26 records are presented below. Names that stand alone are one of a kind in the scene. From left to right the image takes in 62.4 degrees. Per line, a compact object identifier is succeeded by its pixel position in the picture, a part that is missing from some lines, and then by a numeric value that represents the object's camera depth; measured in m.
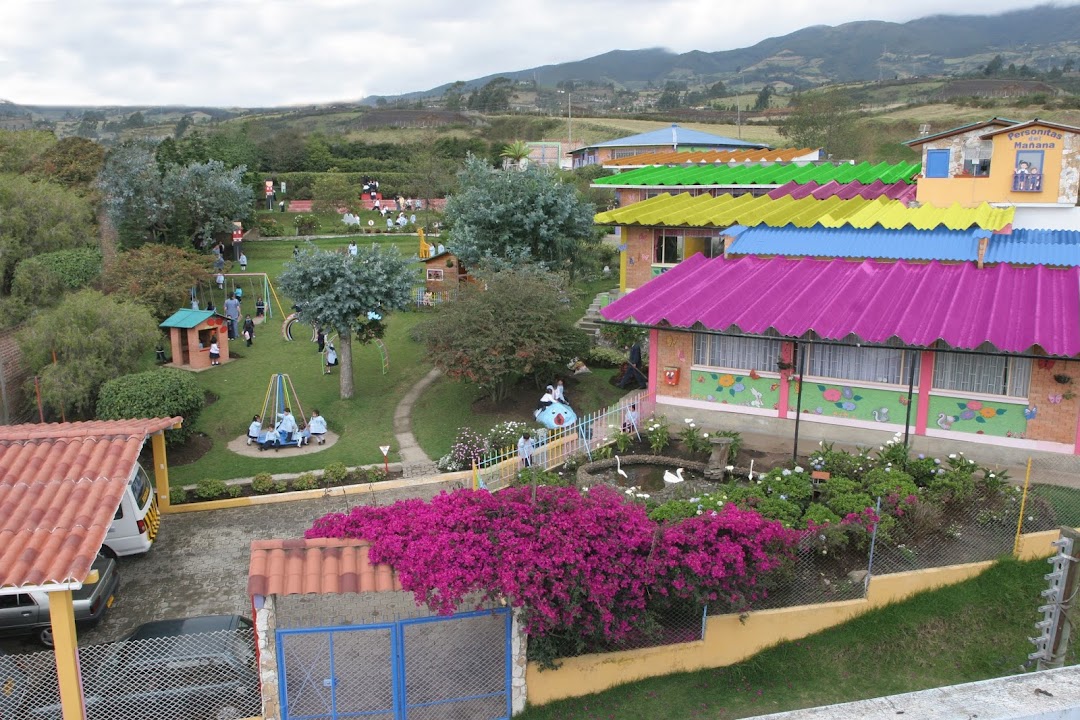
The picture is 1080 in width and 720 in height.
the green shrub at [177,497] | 18.52
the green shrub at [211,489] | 18.69
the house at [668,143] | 51.41
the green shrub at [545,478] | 16.02
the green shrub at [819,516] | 12.79
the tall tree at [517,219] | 30.83
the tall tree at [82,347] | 21.89
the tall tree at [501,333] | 21.80
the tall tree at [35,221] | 30.88
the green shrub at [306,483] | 19.22
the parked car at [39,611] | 12.44
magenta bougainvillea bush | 9.97
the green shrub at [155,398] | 20.80
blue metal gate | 10.23
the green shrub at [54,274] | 28.03
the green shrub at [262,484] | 19.14
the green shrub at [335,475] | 19.48
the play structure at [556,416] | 20.08
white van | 15.54
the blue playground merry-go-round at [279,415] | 22.16
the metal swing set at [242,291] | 36.22
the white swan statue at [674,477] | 16.57
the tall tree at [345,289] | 24.33
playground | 21.45
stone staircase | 30.06
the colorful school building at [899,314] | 16.50
